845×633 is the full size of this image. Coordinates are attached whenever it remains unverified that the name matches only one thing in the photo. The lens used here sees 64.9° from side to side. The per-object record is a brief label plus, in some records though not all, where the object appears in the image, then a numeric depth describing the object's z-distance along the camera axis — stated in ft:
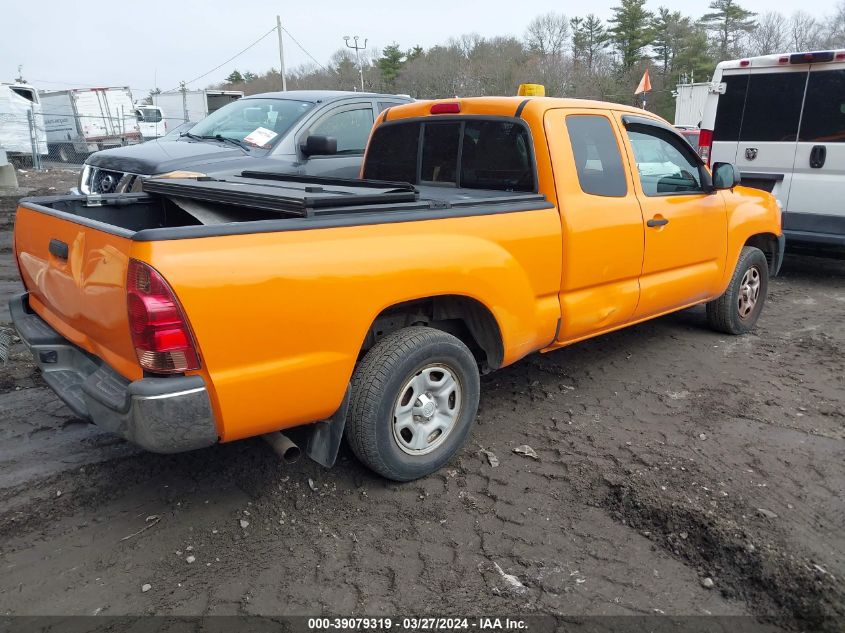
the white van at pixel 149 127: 91.44
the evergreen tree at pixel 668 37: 162.40
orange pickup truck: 8.34
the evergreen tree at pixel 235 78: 273.68
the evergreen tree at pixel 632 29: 164.76
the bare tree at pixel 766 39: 162.09
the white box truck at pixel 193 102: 99.45
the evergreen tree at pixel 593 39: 173.28
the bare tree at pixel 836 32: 147.33
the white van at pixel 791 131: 23.38
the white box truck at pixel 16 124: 75.20
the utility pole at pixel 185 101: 97.96
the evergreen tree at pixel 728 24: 165.48
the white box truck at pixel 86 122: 88.69
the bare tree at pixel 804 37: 157.07
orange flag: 52.54
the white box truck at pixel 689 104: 81.87
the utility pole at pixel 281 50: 120.81
